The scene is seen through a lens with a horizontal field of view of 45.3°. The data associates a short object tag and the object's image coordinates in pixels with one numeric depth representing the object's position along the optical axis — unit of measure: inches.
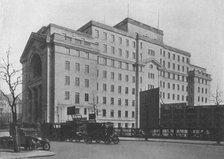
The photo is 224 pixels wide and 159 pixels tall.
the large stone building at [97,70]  1873.8
